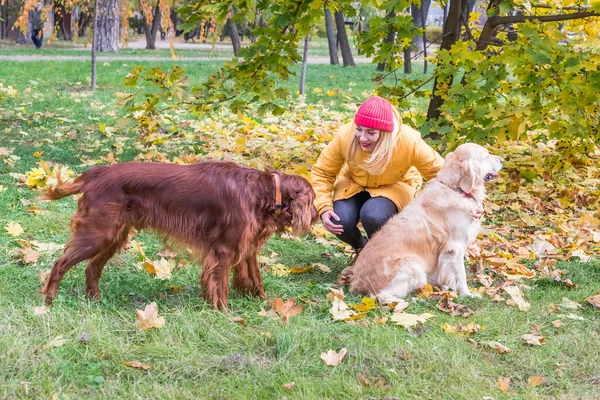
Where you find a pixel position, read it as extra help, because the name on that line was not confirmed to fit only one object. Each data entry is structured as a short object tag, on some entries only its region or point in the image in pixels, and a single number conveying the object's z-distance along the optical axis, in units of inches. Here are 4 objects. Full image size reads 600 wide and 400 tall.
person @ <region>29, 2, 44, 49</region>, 1198.9
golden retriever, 182.5
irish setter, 157.9
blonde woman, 186.9
